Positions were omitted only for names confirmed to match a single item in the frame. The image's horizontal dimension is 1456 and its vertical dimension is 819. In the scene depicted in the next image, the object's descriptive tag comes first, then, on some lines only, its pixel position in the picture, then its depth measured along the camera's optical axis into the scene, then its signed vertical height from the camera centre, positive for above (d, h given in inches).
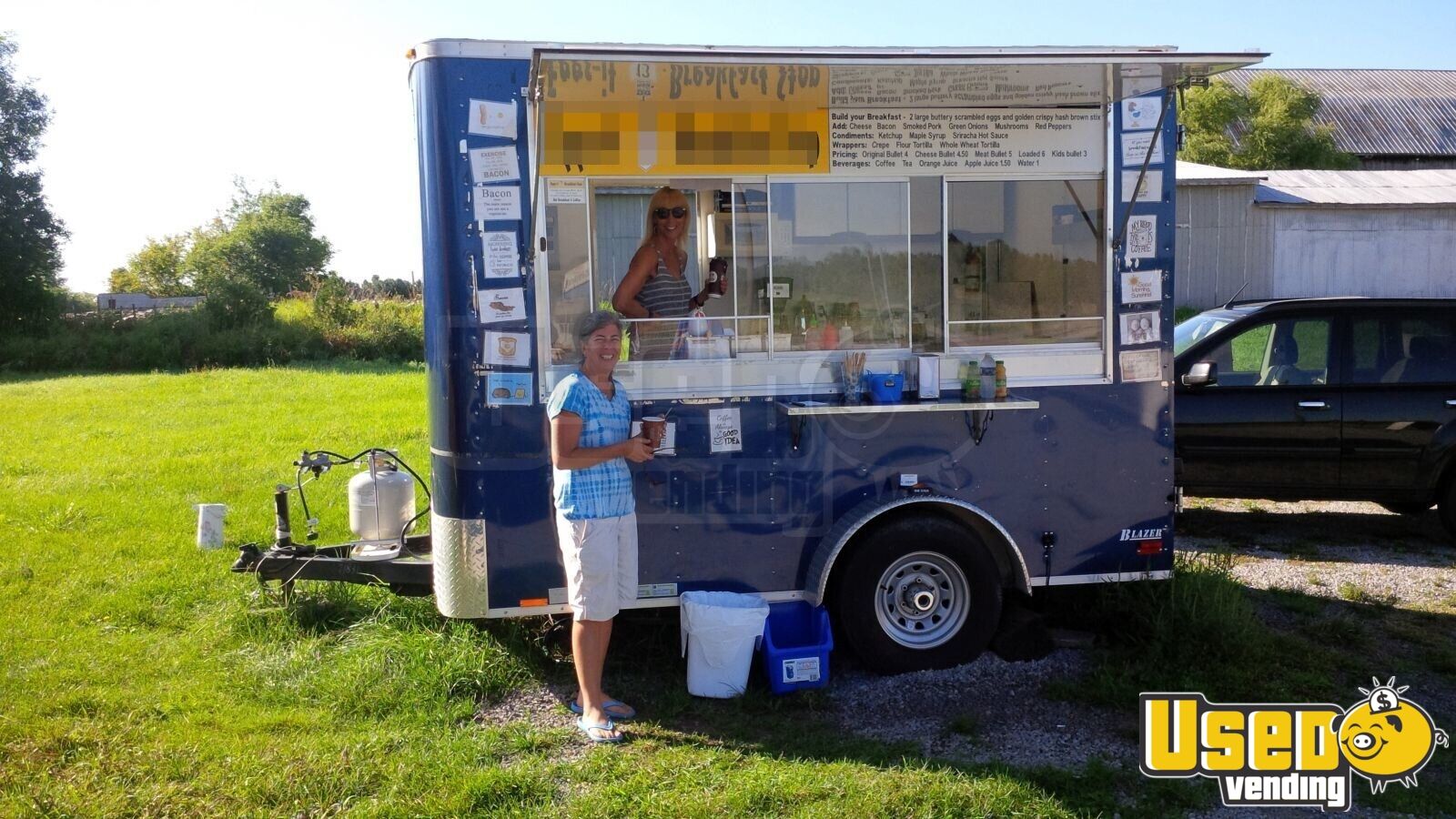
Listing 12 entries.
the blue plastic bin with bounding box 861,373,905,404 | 188.9 -10.2
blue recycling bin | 186.1 -55.9
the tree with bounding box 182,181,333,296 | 2065.7 +188.4
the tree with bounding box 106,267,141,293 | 2849.4 +171.7
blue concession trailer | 179.3 +0.9
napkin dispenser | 190.4 -8.7
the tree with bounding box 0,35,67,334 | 1262.3 +152.0
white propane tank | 216.2 -32.4
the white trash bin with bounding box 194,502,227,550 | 252.7 -42.6
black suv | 287.4 -24.5
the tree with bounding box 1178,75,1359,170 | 1070.4 +191.2
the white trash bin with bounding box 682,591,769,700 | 183.9 -52.5
